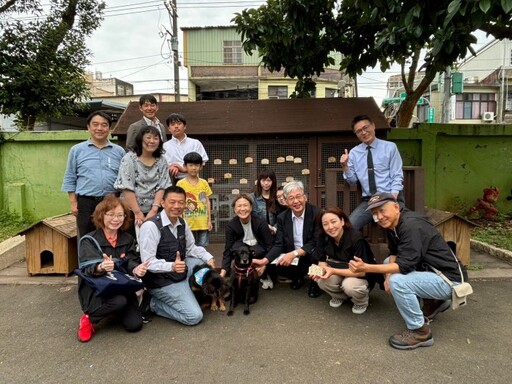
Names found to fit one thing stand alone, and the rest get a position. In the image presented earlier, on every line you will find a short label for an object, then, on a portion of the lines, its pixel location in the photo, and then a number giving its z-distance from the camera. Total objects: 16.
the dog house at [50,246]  4.75
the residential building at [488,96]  25.47
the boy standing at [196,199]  4.19
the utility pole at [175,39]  17.73
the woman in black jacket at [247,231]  4.05
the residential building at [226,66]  23.16
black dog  3.69
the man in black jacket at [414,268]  2.95
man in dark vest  3.42
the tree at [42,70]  7.04
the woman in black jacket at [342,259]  3.49
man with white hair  4.02
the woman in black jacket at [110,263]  3.19
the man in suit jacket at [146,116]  4.25
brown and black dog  3.59
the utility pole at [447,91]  11.91
